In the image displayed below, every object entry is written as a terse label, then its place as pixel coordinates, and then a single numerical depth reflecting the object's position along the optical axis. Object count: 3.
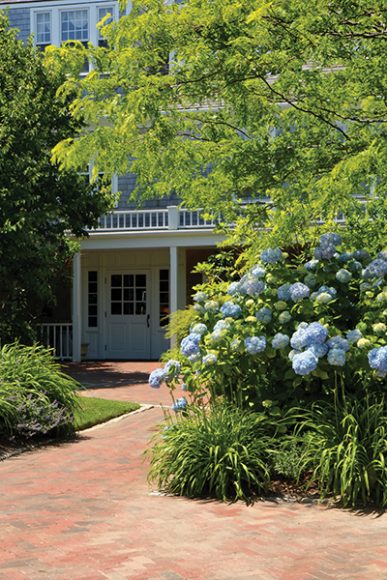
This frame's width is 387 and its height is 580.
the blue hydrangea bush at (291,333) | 6.66
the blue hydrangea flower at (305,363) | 6.39
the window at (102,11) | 21.87
